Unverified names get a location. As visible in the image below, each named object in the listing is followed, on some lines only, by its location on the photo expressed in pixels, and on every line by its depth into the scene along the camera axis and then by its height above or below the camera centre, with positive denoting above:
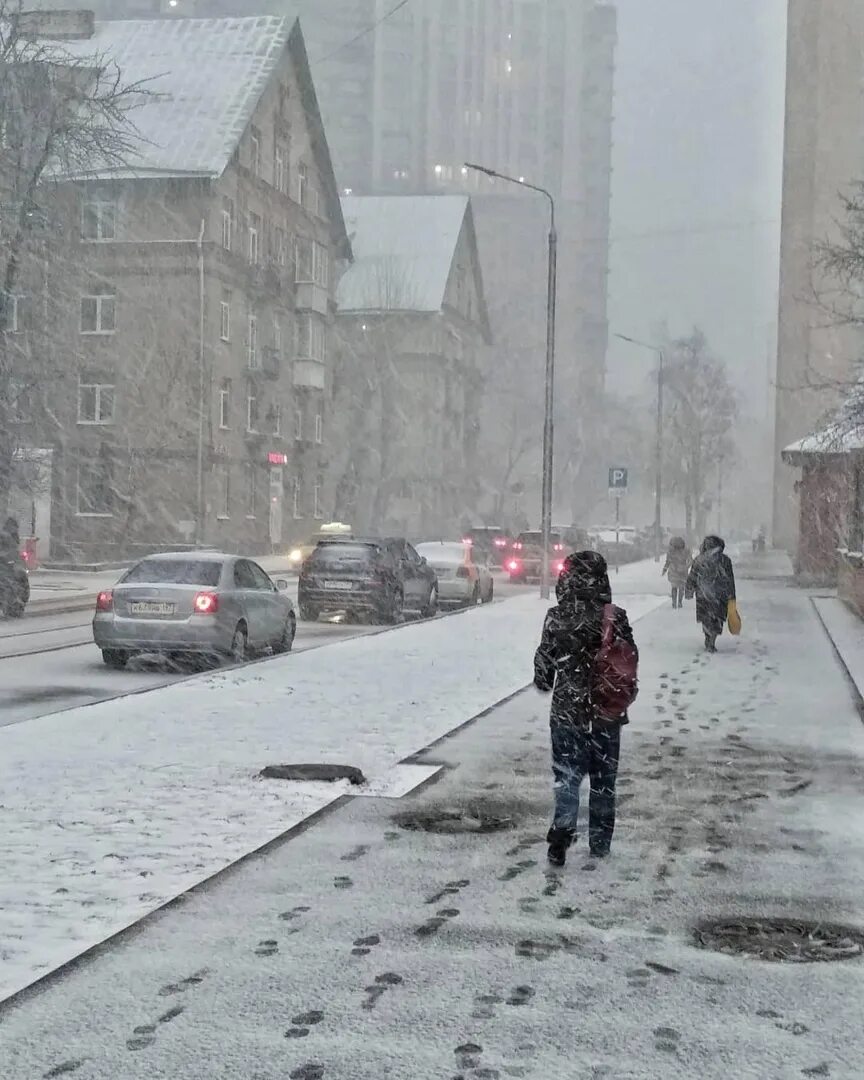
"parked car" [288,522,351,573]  50.16 -1.84
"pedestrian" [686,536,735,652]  20.00 -1.19
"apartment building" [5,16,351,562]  51.47 +5.57
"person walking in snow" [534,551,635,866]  7.66 -0.93
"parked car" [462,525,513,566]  60.09 -2.00
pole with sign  44.25 +0.28
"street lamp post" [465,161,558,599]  32.94 +1.38
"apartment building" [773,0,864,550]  71.44 +15.34
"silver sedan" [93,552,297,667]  17.92 -1.48
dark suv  27.08 -1.64
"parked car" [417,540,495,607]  33.38 -1.82
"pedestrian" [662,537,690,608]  29.10 -1.35
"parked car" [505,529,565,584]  47.75 -2.10
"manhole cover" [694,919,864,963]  6.11 -1.79
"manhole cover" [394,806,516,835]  8.59 -1.86
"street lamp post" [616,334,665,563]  58.98 +0.81
